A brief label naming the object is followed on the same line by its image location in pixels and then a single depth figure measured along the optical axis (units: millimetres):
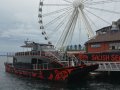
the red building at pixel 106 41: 27189
